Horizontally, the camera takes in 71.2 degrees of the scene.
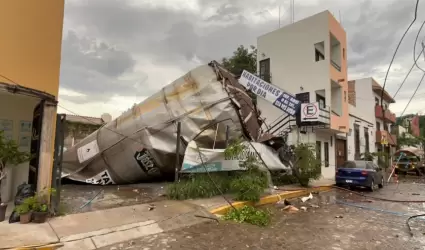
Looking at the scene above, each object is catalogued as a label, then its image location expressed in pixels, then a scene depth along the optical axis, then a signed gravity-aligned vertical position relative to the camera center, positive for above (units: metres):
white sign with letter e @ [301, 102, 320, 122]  16.12 +2.33
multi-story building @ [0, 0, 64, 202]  5.61 +1.74
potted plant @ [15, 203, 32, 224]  5.70 -1.21
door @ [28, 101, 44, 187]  6.31 +0.17
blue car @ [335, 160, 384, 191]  14.83 -1.02
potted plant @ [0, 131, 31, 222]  5.95 -0.13
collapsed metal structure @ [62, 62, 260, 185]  11.10 +0.80
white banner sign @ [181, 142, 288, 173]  9.41 -0.24
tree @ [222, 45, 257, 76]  26.88 +8.55
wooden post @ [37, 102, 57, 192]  6.26 +0.07
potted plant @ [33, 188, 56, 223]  5.80 -1.11
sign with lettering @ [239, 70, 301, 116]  15.88 +3.25
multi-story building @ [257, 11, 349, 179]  18.86 +5.59
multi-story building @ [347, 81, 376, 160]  24.72 +3.07
